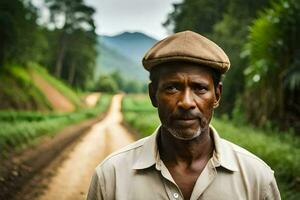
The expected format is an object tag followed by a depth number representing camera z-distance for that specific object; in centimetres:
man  234
